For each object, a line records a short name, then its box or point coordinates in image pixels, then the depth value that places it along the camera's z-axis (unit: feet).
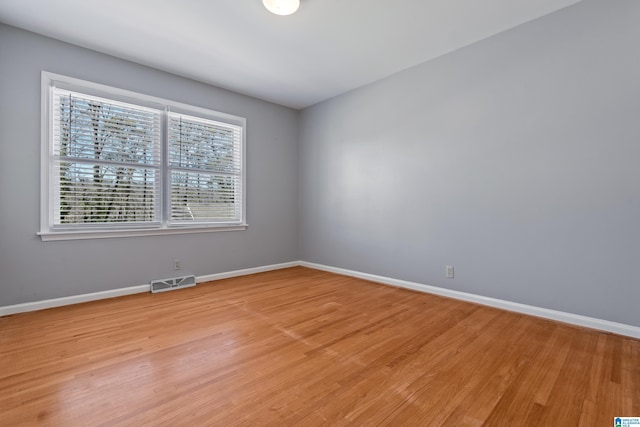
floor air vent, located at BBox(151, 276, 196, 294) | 11.00
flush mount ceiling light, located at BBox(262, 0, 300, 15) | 7.54
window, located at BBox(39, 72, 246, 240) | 9.38
